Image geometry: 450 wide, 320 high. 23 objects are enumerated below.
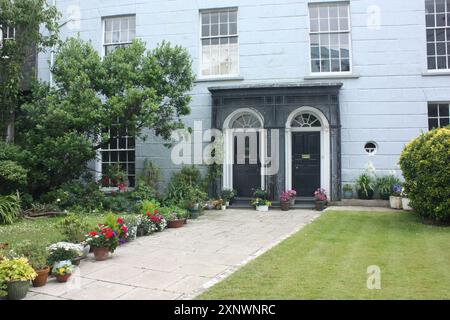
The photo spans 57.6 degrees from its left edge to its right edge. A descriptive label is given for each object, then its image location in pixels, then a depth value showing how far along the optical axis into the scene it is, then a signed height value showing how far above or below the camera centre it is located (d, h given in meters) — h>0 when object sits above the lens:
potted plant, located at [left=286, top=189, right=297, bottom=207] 12.94 -0.53
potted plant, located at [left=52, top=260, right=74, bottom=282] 5.41 -1.20
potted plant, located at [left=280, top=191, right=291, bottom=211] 12.73 -0.71
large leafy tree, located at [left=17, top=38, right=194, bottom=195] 11.36 +2.21
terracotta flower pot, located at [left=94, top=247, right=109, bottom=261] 6.60 -1.18
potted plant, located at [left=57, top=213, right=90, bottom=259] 6.75 -0.86
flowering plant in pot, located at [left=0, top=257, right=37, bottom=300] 4.74 -1.12
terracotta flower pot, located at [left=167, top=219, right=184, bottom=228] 9.73 -1.05
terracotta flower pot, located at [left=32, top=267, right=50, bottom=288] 5.25 -1.26
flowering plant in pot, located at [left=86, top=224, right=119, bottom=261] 6.56 -0.99
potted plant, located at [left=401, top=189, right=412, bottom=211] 11.92 -0.76
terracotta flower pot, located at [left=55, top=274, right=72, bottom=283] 5.42 -1.29
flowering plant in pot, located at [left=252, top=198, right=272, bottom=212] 12.78 -0.80
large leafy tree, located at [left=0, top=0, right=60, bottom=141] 11.68 +4.28
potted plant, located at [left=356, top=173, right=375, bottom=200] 12.84 -0.30
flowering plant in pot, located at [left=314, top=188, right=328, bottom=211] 12.63 -0.66
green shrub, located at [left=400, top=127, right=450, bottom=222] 9.17 +0.05
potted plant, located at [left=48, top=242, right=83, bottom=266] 5.82 -1.05
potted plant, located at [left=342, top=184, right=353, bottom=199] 13.07 -0.43
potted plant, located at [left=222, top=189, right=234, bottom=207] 13.43 -0.53
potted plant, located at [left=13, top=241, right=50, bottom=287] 5.28 -1.02
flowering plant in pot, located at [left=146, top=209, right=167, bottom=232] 9.07 -0.91
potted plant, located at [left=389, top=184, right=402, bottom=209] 12.18 -0.60
